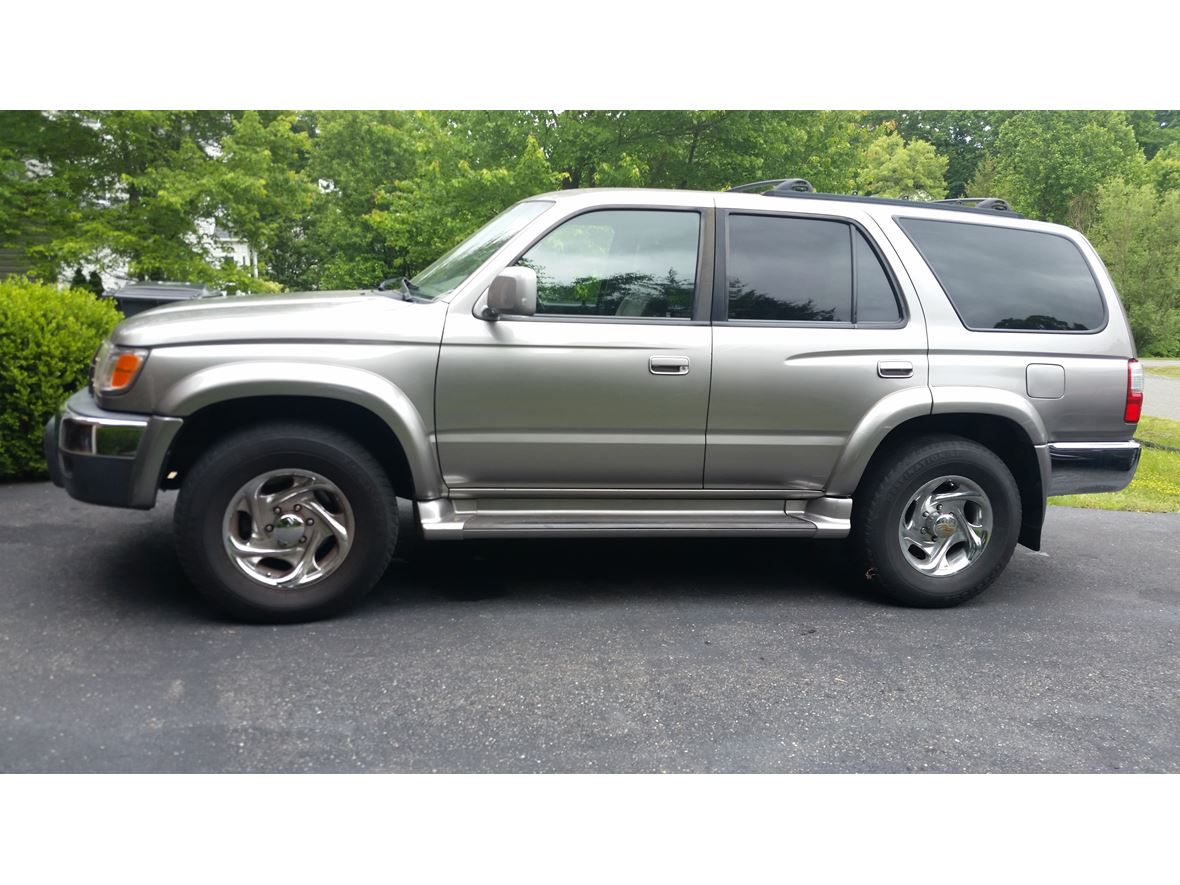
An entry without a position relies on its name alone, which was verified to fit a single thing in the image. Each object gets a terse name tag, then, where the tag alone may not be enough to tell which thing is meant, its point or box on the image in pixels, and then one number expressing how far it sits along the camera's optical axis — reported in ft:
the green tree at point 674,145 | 38.27
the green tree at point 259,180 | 44.73
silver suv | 13.66
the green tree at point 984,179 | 129.08
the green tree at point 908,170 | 149.27
